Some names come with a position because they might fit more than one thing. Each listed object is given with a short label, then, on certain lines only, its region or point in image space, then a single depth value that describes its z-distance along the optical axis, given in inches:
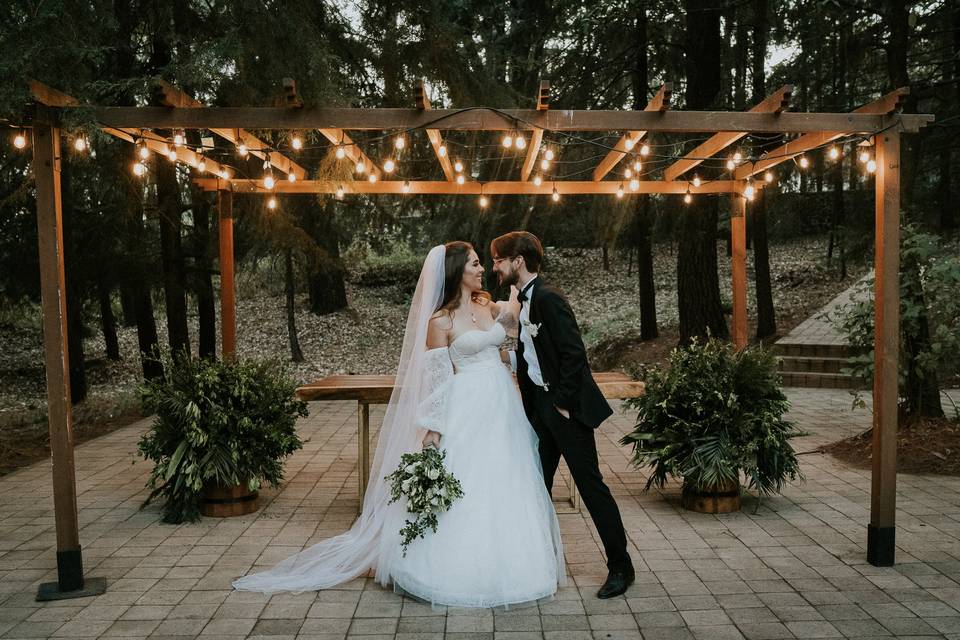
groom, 164.4
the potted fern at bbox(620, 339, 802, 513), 219.9
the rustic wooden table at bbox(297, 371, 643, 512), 219.1
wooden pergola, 170.4
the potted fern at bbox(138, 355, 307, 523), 219.5
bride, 161.9
